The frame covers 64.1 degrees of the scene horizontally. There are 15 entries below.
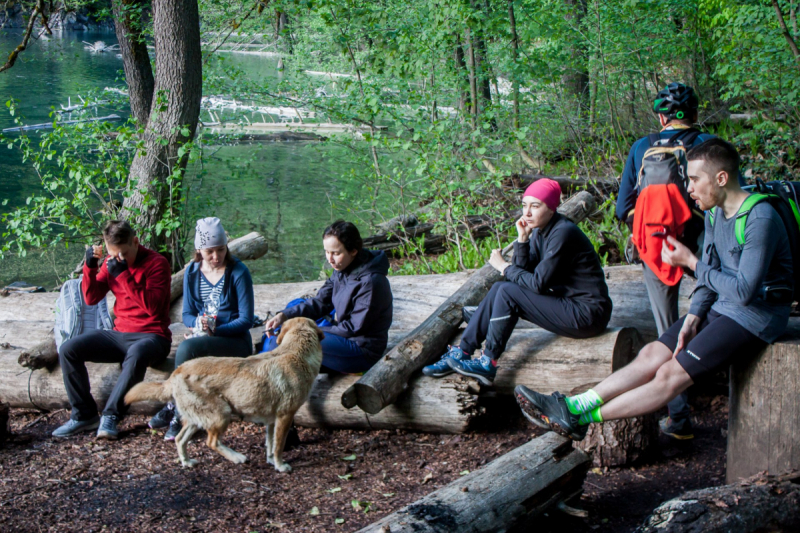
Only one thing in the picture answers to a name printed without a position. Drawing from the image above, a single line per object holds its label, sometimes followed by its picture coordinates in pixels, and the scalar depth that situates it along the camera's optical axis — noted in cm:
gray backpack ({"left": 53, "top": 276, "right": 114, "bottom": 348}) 561
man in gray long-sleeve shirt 328
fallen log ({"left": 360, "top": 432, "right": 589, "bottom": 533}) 312
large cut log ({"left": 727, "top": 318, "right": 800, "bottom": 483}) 338
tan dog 443
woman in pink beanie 458
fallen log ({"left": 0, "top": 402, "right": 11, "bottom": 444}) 497
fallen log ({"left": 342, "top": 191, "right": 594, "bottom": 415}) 471
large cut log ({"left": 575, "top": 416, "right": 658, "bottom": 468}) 422
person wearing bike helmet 442
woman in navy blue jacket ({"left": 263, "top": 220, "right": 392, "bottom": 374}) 490
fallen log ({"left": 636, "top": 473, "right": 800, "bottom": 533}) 299
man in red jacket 518
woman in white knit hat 516
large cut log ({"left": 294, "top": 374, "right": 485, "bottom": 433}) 477
